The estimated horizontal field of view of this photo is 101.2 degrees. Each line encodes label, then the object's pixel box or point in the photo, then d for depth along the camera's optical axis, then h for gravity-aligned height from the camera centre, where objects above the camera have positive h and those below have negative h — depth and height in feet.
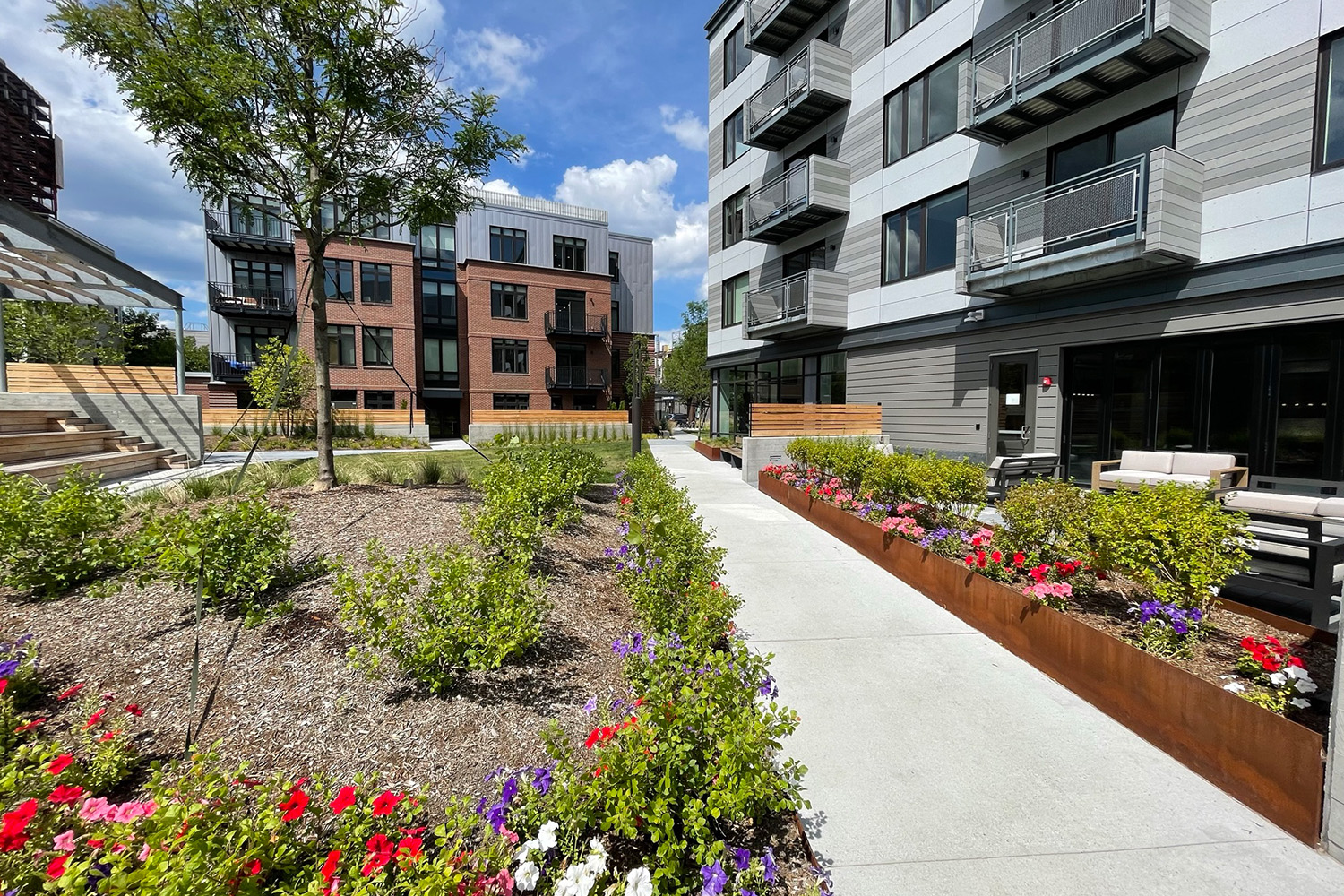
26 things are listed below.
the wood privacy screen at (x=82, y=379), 42.88 +2.59
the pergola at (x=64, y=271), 32.35 +10.18
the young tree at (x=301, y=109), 18.25 +11.23
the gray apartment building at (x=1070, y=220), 26.35 +12.10
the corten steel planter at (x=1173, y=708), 8.32 -5.42
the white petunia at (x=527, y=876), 6.00 -5.09
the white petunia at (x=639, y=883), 6.05 -5.18
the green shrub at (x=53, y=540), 12.34 -3.02
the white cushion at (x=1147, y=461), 29.78 -2.50
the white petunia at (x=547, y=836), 6.40 -4.98
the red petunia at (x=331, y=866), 5.54 -4.57
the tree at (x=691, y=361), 143.13 +13.95
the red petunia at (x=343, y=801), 6.12 -4.36
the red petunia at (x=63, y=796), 6.25 -4.36
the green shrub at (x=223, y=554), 11.43 -3.06
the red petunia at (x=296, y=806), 6.05 -4.34
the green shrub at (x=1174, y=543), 12.11 -2.89
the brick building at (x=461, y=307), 95.04 +20.40
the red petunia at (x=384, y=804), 6.25 -4.46
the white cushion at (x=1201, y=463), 27.89 -2.40
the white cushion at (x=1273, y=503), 20.08 -3.21
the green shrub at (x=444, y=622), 10.28 -4.08
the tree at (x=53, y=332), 92.02 +13.50
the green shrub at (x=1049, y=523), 14.66 -2.96
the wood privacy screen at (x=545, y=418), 90.94 -0.67
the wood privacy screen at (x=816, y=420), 43.42 -0.44
